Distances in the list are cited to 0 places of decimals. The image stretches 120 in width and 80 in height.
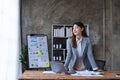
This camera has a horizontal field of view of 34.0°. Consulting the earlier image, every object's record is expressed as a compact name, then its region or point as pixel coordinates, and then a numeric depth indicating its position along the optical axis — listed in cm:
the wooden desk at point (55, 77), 265
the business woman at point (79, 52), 322
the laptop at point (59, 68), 295
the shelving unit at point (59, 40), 563
